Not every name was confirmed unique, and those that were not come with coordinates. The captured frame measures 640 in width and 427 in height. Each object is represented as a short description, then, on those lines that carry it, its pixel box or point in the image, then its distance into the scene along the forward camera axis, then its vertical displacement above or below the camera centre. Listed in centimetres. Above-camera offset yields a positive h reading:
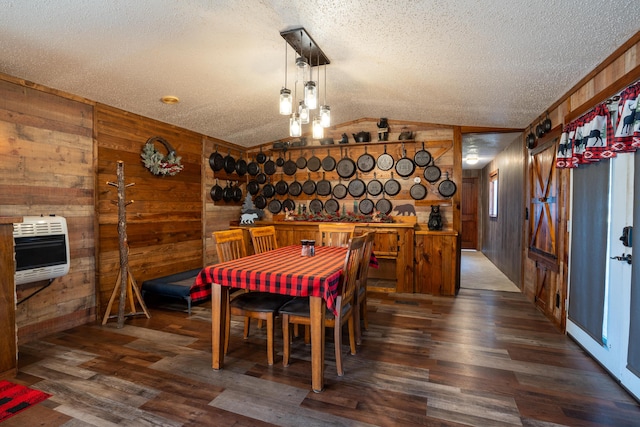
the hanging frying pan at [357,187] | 518 +27
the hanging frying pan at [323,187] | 537 +28
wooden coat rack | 329 -55
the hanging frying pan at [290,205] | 560 -2
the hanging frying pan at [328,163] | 532 +67
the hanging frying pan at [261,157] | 574 +82
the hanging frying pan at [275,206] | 569 -5
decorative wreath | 393 +55
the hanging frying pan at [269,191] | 570 +22
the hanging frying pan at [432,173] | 484 +47
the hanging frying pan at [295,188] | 555 +27
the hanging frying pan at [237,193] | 544 +18
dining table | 212 -54
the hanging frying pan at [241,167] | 555 +63
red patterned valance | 199 +52
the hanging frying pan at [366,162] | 513 +66
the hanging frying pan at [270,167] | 566 +64
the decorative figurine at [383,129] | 494 +115
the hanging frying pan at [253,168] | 572 +62
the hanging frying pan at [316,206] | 542 -3
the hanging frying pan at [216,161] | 500 +65
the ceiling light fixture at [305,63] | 240 +112
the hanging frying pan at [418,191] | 493 +20
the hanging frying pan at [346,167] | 521 +59
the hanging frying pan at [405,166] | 495 +58
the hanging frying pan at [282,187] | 562 +29
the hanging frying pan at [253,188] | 574 +28
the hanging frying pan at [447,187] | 477 +25
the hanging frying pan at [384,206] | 507 -3
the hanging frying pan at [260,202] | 574 +3
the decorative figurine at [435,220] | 466 -22
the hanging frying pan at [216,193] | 504 +16
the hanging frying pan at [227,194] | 525 +15
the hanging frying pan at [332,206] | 534 -3
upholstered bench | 362 -94
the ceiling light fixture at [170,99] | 350 +113
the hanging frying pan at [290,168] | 555 +61
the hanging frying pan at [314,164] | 540 +66
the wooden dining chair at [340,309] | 231 -78
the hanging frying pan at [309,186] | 546 +30
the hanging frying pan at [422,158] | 485 +69
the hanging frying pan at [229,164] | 526 +65
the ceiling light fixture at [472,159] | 690 +101
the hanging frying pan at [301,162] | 550 +70
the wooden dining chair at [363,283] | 278 -72
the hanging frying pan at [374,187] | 512 +27
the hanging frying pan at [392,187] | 504 +27
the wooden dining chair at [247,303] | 247 -78
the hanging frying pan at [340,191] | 530 +21
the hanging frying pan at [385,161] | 506 +67
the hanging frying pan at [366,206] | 516 -3
